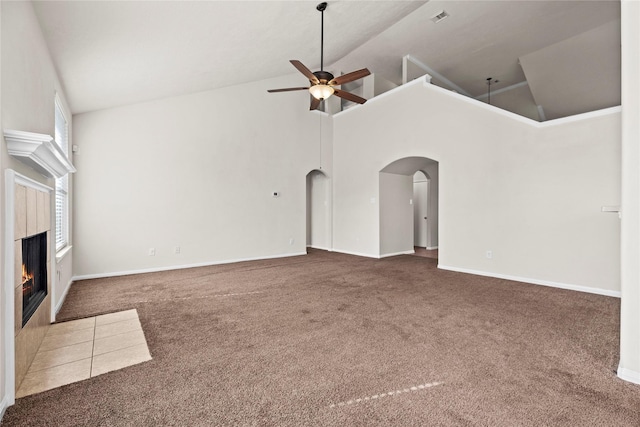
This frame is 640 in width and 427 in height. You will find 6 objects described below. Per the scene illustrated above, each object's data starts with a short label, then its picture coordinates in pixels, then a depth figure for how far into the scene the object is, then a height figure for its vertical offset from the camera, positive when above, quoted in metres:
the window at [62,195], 3.72 +0.25
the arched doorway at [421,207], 8.30 +0.13
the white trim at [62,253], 3.41 -0.47
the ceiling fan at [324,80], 3.98 +1.75
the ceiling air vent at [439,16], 5.18 +3.41
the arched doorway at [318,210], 7.80 +0.06
